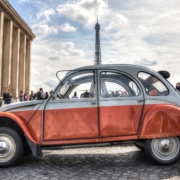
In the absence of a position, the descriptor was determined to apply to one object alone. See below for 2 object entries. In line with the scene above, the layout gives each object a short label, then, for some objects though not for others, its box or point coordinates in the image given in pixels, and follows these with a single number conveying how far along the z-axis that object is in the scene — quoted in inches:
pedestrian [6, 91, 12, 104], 926.8
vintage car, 236.1
